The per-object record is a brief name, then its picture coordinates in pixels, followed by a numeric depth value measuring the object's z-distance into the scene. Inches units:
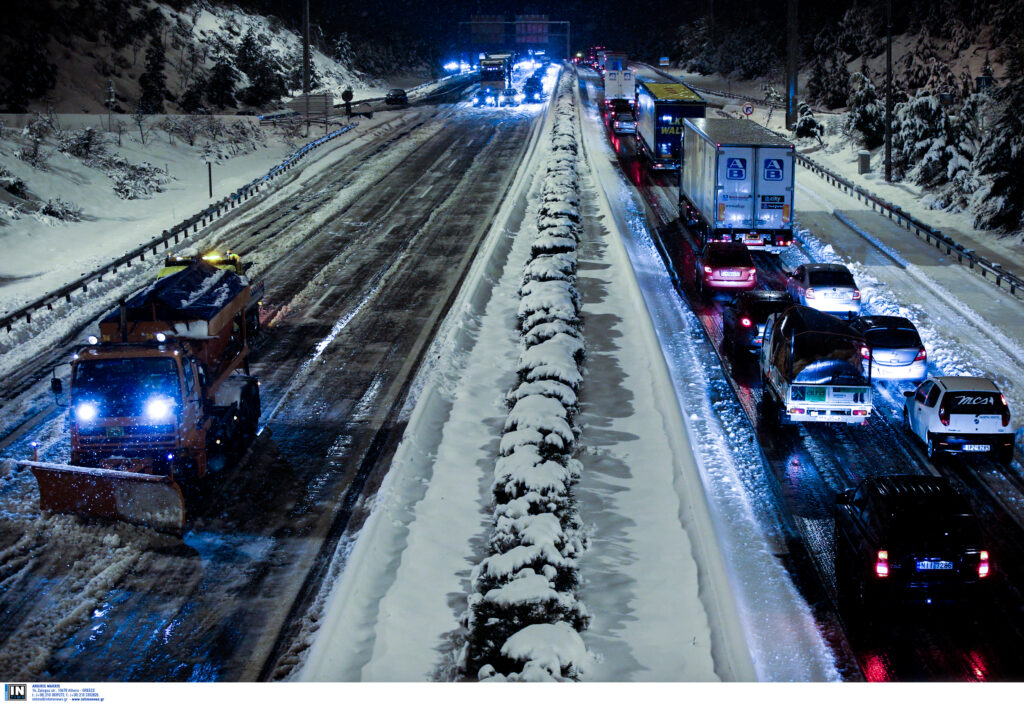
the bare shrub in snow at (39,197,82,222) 1691.7
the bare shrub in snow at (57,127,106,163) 2018.9
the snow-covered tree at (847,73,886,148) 2263.8
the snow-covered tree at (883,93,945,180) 1979.6
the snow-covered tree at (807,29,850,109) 2994.6
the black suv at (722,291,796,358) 961.5
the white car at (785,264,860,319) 1119.6
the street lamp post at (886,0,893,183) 1786.4
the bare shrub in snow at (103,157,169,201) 1921.8
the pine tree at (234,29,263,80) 3351.4
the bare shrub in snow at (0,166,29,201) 1717.5
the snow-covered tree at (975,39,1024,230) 1551.4
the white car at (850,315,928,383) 888.9
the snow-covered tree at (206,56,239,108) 3046.3
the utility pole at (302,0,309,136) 2645.2
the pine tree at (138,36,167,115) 2758.4
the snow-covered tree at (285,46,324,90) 3676.2
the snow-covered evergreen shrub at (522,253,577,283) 1122.0
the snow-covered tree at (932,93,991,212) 1713.3
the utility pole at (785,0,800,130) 2605.8
